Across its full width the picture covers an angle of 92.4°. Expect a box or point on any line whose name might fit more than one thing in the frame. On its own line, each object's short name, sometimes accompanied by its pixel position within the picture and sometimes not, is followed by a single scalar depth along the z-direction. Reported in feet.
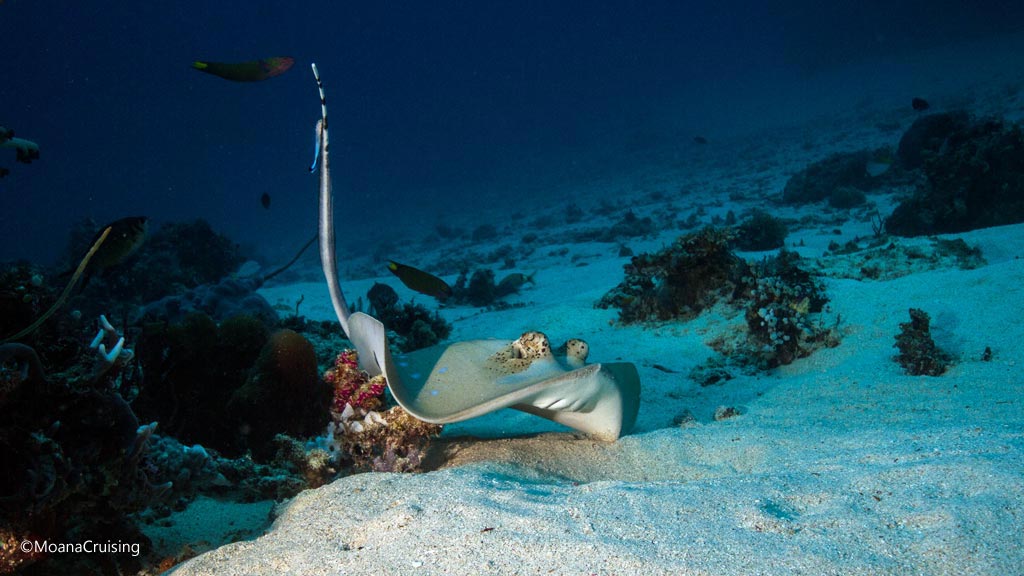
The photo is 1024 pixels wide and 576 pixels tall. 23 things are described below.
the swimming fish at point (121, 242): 11.96
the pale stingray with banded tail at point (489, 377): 8.54
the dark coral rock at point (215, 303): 26.84
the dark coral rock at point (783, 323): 17.80
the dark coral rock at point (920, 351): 14.47
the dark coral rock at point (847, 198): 47.88
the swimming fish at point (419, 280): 16.11
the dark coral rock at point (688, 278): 21.95
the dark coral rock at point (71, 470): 5.84
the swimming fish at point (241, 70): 12.19
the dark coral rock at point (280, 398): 12.10
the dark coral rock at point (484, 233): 76.18
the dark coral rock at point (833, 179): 51.98
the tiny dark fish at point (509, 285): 38.91
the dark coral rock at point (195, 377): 12.72
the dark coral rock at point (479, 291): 38.37
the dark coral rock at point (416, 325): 24.94
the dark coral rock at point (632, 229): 54.75
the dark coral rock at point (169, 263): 37.58
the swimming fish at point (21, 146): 6.95
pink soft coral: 11.57
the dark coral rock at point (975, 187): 33.99
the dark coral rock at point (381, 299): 28.32
